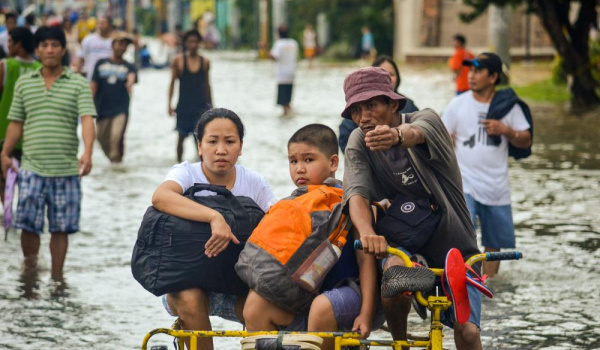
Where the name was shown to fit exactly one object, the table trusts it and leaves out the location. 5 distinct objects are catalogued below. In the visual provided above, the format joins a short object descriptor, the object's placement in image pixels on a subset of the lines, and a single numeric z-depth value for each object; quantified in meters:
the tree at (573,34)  33.89
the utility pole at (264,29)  74.63
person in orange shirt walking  30.67
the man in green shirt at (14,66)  14.72
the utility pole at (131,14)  85.00
